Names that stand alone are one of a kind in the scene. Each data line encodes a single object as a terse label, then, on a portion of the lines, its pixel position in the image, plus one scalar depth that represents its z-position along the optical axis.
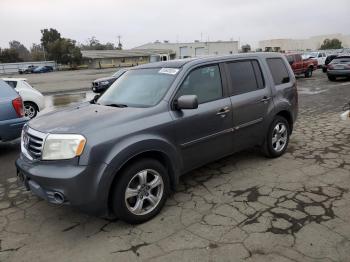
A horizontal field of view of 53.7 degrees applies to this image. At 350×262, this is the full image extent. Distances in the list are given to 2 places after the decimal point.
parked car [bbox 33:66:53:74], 62.90
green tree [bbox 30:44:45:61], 93.38
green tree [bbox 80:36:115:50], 113.31
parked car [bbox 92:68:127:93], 17.47
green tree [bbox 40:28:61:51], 83.38
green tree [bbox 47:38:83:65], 71.69
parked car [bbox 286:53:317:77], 22.47
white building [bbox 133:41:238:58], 78.06
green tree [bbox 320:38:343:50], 91.16
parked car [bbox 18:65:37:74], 63.22
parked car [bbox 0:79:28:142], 6.36
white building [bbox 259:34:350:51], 113.19
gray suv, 3.45
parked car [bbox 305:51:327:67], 31.60
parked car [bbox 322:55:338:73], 27.82
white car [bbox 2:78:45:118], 11.53
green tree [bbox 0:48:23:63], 82.75
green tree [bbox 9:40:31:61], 113.82
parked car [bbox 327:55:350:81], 18.48
